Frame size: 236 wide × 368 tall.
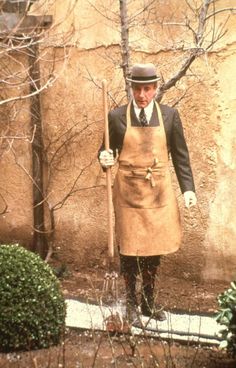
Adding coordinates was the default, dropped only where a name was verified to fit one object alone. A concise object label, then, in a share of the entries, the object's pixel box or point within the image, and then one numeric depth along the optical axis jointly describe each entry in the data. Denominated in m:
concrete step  5.45
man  5.45
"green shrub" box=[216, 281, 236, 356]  4.62
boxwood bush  5.04
